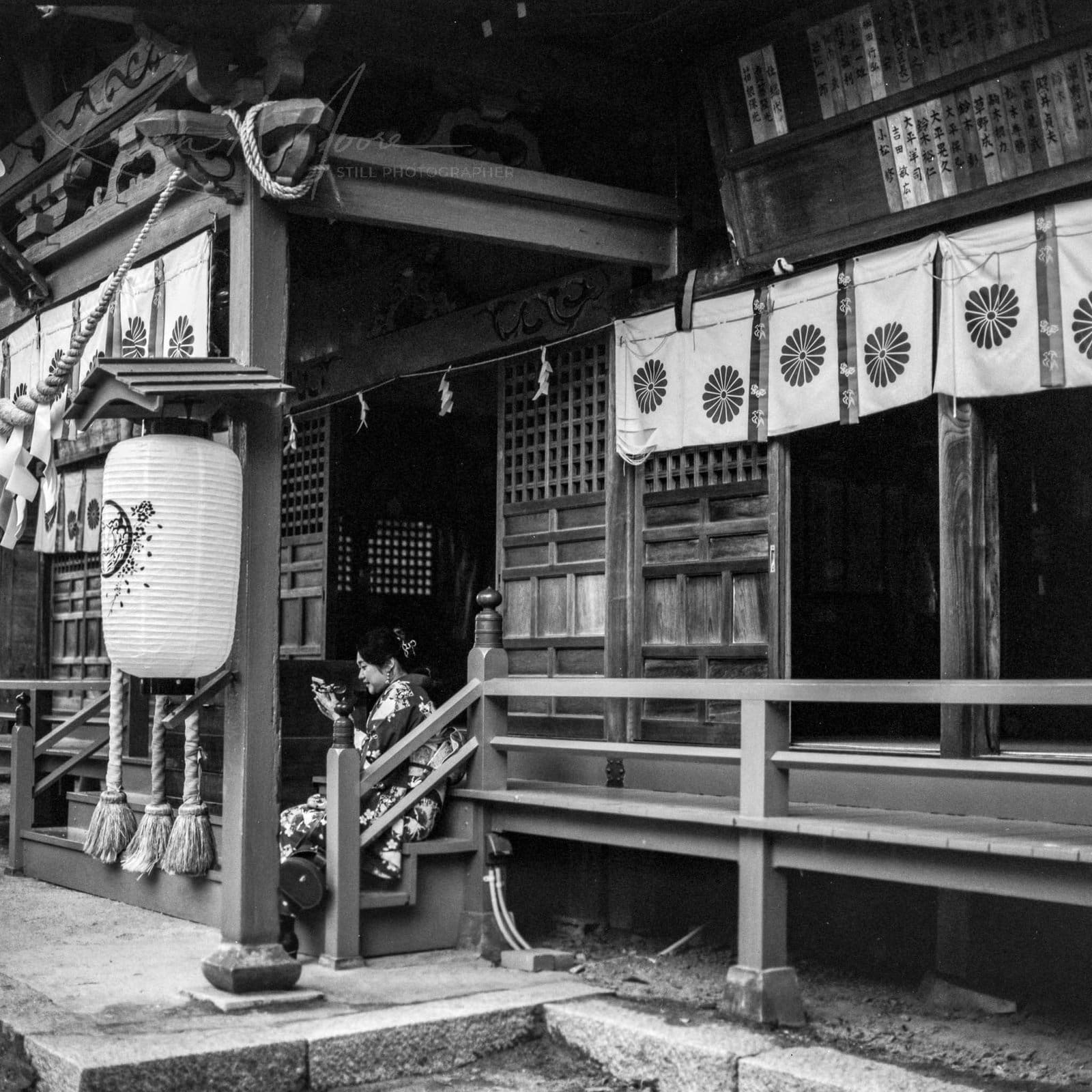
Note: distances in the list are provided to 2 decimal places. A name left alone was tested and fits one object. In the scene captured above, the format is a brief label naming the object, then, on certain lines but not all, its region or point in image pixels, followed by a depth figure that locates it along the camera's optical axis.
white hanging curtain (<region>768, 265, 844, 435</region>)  7.43
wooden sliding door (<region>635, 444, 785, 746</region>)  7.80
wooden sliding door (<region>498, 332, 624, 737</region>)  8.79
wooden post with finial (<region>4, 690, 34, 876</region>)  10.30
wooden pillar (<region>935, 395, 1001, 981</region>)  6.68
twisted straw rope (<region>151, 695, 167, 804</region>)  7.91
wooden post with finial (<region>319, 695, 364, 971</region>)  7.17
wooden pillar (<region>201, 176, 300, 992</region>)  6.46
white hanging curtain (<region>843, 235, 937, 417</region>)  6.97
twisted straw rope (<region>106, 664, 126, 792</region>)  7.89
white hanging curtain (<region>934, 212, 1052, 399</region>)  6.53
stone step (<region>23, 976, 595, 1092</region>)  5.32
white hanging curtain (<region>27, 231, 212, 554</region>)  7.64
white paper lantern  6.17
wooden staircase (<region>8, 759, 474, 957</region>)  7.40
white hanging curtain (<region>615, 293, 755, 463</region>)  7.97
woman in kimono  7.55
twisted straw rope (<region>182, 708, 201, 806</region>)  7.24
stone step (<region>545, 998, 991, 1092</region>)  5.27
